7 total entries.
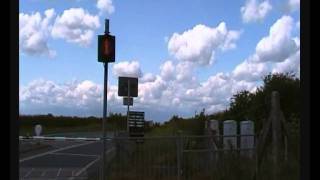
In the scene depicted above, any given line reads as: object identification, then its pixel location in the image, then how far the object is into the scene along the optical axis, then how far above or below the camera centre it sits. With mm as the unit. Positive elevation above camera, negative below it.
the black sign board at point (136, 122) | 13200 -781
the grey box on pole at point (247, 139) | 7737 -914
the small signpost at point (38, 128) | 18852 -1467
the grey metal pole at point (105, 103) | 6103 -7
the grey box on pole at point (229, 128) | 10000 -771
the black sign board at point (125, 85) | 9490 +509
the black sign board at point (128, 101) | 10726 +55
